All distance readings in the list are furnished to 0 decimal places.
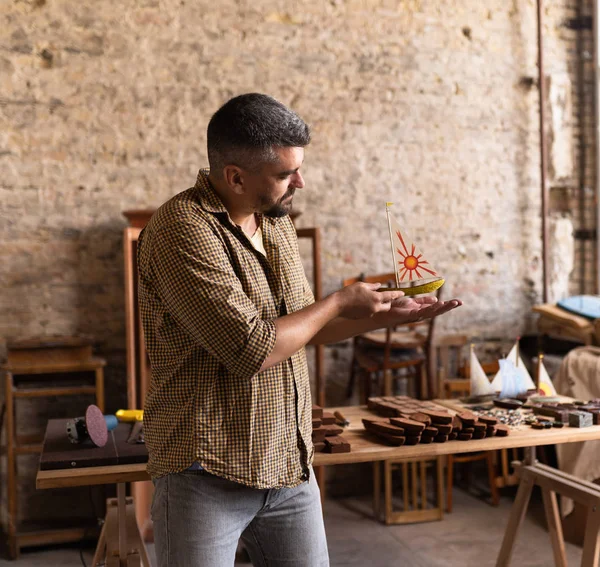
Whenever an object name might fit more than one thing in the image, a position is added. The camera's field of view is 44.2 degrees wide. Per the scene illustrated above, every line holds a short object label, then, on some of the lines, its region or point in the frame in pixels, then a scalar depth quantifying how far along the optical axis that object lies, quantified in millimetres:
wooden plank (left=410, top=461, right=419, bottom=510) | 4703
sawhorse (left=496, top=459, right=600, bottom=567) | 2996
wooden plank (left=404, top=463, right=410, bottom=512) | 4680
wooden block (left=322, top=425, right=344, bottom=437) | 2719
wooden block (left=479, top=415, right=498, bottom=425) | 2863
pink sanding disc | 2627
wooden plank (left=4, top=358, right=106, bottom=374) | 4109
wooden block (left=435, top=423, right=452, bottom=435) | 2768
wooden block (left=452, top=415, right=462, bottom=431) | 2805
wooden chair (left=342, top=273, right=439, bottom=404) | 4734
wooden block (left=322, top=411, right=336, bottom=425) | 2840
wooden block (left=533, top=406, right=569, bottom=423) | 3006
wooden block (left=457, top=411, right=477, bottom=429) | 2812
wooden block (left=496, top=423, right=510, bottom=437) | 2832
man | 1746
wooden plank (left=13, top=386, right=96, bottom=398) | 4145
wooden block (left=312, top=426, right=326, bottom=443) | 2669
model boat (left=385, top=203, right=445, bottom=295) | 2455
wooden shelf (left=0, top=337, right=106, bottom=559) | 4125
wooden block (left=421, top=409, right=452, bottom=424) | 2797
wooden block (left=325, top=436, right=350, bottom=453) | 2623
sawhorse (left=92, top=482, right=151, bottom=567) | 2643
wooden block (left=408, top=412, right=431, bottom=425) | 2793
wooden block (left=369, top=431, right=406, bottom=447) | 2684
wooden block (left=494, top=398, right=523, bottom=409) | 3242
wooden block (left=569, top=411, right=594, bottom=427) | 2951
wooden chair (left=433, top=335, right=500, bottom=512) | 4891
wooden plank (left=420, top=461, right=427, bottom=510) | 4684
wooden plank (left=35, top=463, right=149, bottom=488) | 2385
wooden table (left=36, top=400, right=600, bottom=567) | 2447
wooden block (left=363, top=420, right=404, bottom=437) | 2709
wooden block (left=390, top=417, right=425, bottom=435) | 2705
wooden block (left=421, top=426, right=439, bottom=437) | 2748
